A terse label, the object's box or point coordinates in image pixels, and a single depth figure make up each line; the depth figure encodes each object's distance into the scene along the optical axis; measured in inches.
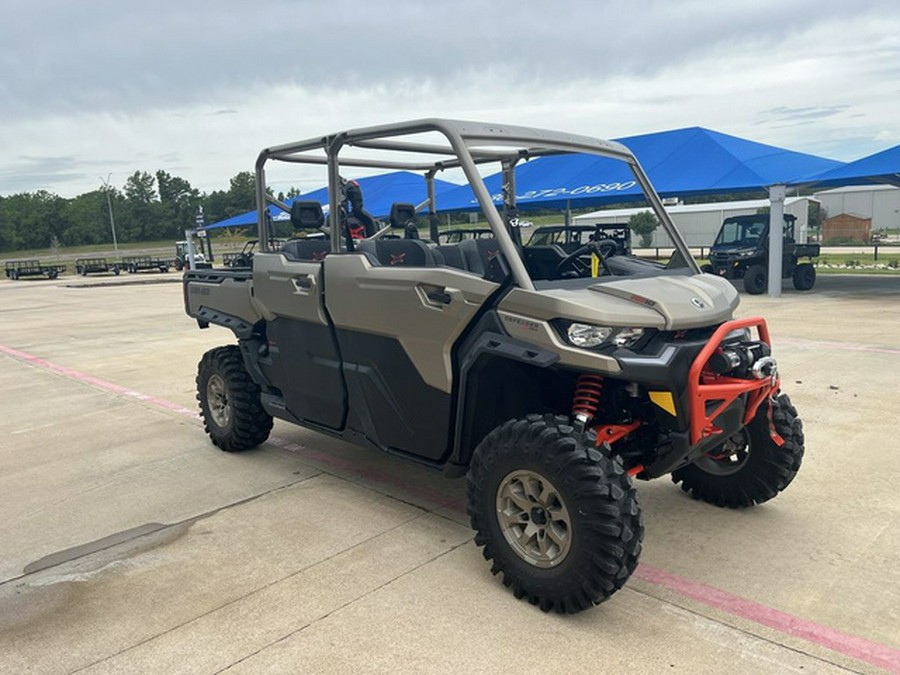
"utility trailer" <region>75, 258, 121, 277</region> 1552.7
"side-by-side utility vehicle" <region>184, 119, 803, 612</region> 114.2
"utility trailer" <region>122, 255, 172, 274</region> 1561.3
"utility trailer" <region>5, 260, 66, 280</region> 1500.5
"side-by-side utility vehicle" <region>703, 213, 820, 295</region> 676.7
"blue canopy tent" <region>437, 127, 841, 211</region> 684.1
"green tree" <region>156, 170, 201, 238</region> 3550.7
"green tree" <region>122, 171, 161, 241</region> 3530.8
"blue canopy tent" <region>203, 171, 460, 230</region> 813.2
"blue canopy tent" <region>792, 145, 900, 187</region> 589.7
